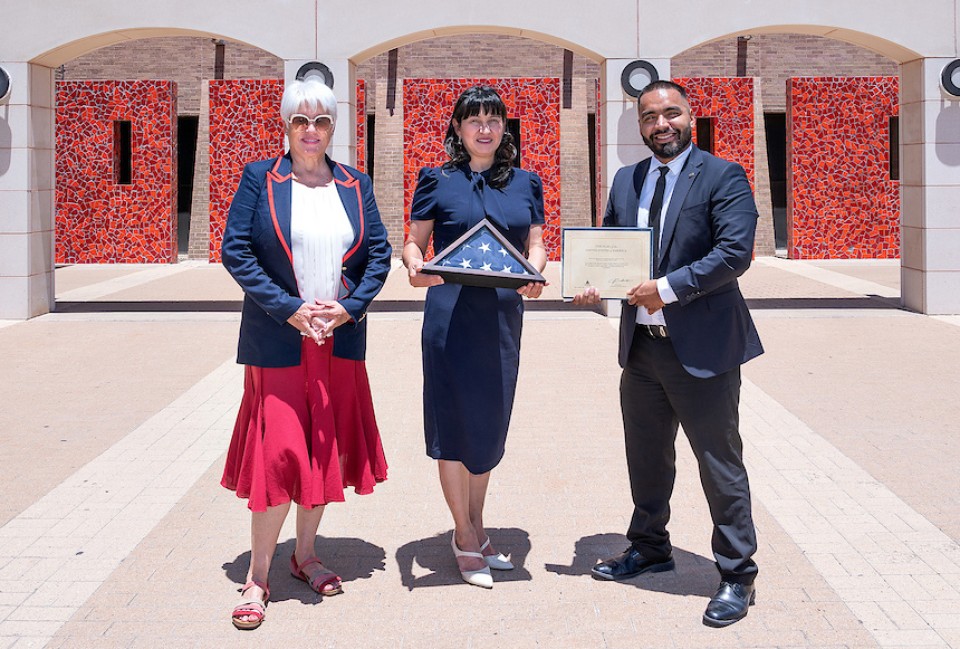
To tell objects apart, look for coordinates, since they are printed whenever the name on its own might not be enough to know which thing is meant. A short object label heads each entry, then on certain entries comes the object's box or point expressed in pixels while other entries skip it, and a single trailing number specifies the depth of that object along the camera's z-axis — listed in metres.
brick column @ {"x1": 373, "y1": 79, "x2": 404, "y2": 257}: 24.95
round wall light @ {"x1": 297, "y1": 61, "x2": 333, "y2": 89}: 13.64
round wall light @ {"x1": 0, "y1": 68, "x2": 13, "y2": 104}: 13.67
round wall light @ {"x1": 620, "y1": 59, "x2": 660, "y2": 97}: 13.70
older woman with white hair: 4.39
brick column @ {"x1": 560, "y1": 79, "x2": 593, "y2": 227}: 25.19
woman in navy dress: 4.67
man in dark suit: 4.23
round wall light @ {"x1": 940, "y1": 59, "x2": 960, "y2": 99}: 13.64
